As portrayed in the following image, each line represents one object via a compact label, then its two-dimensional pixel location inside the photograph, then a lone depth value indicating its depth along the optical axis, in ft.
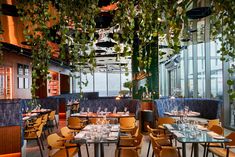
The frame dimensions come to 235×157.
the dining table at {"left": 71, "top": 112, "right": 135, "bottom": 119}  19.38
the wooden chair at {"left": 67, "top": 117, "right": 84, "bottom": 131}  18.11
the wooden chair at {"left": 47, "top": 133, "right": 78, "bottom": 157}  10.73
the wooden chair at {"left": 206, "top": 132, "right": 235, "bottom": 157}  10.91
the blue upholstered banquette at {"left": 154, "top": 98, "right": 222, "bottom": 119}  21.81
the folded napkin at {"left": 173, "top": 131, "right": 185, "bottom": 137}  11.24
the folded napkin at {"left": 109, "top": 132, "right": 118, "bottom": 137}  11.35
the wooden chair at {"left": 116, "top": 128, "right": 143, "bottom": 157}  10.73
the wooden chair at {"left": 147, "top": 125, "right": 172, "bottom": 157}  12.95
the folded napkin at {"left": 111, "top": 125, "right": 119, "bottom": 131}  12.81
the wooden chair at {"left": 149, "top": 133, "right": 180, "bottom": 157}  10.67
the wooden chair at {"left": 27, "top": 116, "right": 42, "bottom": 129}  16.37
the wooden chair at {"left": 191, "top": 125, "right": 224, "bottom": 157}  12.33
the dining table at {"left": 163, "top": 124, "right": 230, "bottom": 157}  10.25
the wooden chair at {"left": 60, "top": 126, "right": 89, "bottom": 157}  12.39
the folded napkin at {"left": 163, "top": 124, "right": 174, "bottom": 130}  13.16
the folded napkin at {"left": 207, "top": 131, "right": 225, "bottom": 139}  10.70
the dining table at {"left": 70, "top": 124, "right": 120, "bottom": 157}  10.41
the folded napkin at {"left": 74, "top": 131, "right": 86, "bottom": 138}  11.30
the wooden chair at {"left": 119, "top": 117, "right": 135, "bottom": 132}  17.39
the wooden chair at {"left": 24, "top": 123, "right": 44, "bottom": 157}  15.22
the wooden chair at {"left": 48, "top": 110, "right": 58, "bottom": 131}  21.90
